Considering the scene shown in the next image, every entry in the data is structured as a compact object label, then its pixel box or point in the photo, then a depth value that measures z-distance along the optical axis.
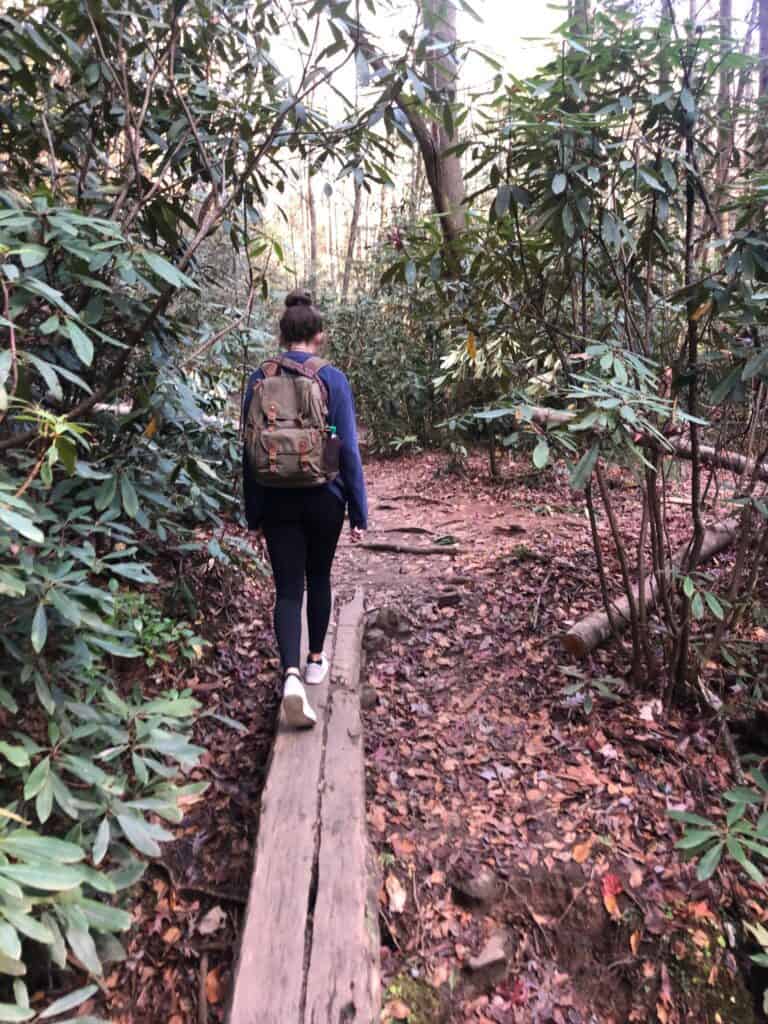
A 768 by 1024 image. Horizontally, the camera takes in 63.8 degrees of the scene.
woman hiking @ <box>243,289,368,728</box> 2.55
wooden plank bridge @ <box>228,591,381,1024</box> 1.59
